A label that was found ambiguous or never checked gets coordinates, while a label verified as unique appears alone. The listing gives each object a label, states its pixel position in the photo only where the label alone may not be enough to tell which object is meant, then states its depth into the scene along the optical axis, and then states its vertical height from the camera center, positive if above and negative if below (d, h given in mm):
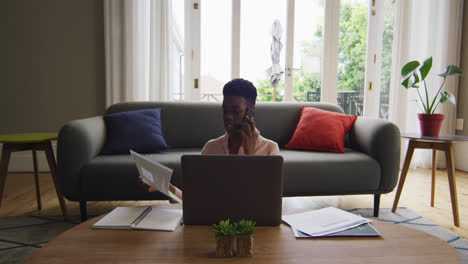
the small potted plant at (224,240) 726 -349
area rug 1544 -818
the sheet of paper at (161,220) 902 -395
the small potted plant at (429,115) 2066 -138
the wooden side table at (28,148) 1943 -359
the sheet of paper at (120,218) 907 -395
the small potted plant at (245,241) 733 -352
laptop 827 -245
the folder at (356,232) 854 -389
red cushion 2236 -274
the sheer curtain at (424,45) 3616 +586
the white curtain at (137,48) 3283 +475
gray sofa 1802 -421
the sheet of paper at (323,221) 880 -388
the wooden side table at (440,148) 1969 -351
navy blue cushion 2093 -286
